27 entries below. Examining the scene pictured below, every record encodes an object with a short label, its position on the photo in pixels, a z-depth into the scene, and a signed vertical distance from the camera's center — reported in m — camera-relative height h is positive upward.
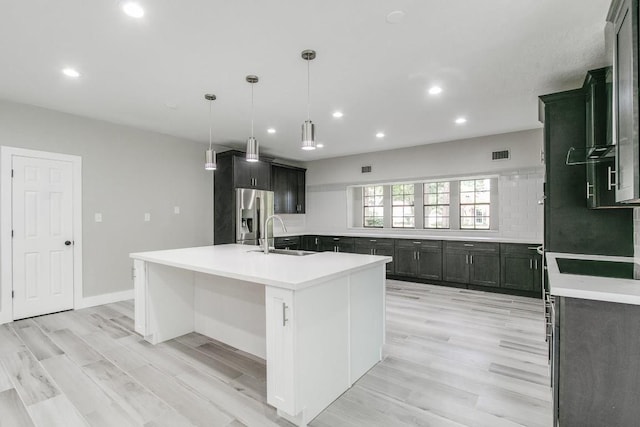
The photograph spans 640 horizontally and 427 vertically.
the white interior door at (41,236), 3.70 -0.26
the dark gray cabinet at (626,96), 1.29 +0.54
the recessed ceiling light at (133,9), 1.96 +1.34
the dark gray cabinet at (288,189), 6.78 +0.58
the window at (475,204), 5.68 +0.16
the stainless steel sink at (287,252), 3.16 -0.41
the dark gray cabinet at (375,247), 5.95 -0.67
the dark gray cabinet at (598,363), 1.38 -0.71
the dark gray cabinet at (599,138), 2.33 +0.60
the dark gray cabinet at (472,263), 4.91 -0.83
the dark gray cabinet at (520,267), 4.55 -0.84
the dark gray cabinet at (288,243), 6.44 -0.62
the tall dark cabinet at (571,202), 2.75 +0.09
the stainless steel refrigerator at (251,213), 5.51 +0.02
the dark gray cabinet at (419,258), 5.43 -0.83
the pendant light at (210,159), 3.57 +0.65
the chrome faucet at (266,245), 3.14 -0.32
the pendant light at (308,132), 2.57 +0.69
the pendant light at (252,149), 3.13 +0.66
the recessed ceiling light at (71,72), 2.82 +1.33
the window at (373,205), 6.88 +0.18
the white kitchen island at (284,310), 1.86 -0.79
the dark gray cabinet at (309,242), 7.06 -0.66
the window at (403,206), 6.45 +0.15
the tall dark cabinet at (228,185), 5.48 +0.53
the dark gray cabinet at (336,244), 6.46 -0.66
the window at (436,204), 6.09 +0.17
